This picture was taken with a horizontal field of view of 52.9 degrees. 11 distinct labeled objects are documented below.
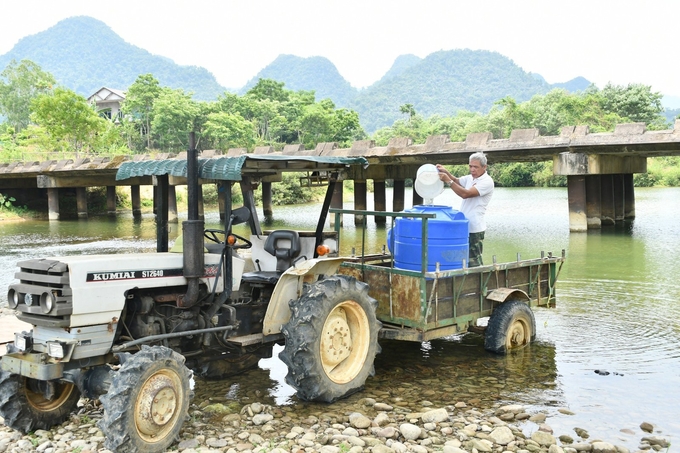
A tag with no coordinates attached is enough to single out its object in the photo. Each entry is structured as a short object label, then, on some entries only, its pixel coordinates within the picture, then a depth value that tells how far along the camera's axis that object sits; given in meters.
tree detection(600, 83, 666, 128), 80.28
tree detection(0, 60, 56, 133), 91.62
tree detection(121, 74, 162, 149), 79.44
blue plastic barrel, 7.64
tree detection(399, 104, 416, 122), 121.12
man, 8.30
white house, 98.28
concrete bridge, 22.88
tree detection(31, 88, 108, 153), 53.28
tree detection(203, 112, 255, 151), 72.12
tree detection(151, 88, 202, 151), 74.38
